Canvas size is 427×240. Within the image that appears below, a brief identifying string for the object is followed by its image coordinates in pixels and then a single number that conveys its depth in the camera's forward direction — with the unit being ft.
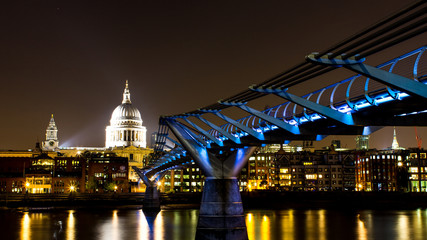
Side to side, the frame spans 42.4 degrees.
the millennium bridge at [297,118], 68.13
